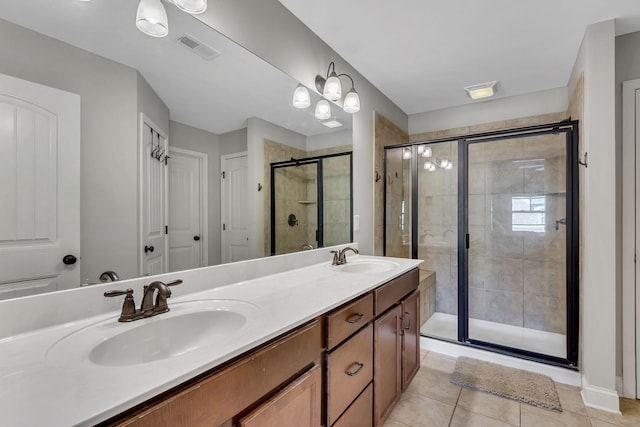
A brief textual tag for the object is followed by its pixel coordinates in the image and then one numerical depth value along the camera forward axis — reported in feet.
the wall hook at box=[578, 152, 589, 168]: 6.47
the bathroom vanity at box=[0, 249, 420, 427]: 1.93
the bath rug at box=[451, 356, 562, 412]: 6.54
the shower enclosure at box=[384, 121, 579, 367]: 8.45
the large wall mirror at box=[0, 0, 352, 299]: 2.78
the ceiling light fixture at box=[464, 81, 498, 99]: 8.99
